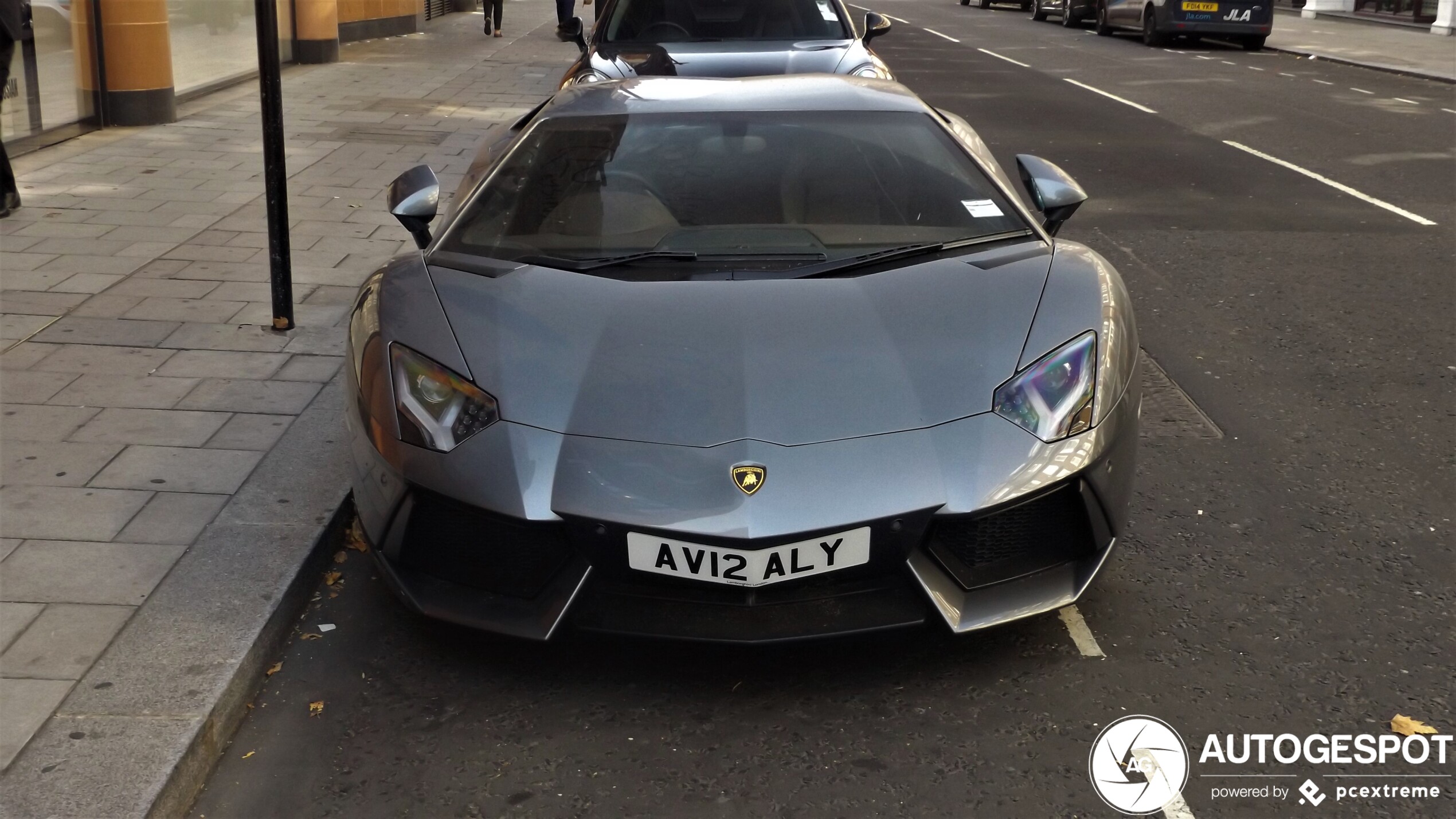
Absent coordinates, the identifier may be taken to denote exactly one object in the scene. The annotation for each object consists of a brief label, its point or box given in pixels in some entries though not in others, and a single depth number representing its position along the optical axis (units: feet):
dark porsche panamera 26.89
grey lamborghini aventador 9.75
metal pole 18.65
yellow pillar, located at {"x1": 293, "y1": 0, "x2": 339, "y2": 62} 55.47
